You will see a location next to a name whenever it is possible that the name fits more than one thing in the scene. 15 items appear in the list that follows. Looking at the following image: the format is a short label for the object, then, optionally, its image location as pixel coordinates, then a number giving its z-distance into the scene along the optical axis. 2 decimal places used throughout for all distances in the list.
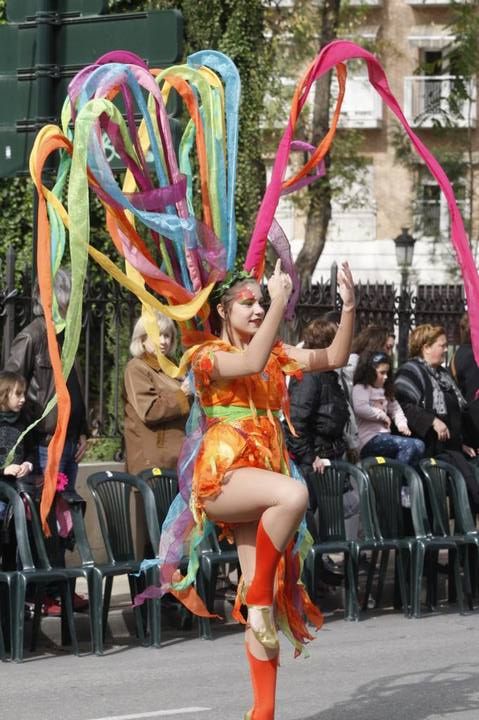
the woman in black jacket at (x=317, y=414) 10.60
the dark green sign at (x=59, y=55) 9.15
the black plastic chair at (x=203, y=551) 9.60
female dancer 6.38
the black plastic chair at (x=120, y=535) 9.25
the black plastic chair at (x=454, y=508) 10.80
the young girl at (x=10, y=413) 9.05
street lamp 14.91
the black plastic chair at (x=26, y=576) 8.64
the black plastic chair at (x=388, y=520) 10.50
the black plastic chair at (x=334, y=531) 10.07
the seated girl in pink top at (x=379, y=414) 11.52
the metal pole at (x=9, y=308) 10.57
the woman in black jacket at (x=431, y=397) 11.71
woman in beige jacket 10.38
